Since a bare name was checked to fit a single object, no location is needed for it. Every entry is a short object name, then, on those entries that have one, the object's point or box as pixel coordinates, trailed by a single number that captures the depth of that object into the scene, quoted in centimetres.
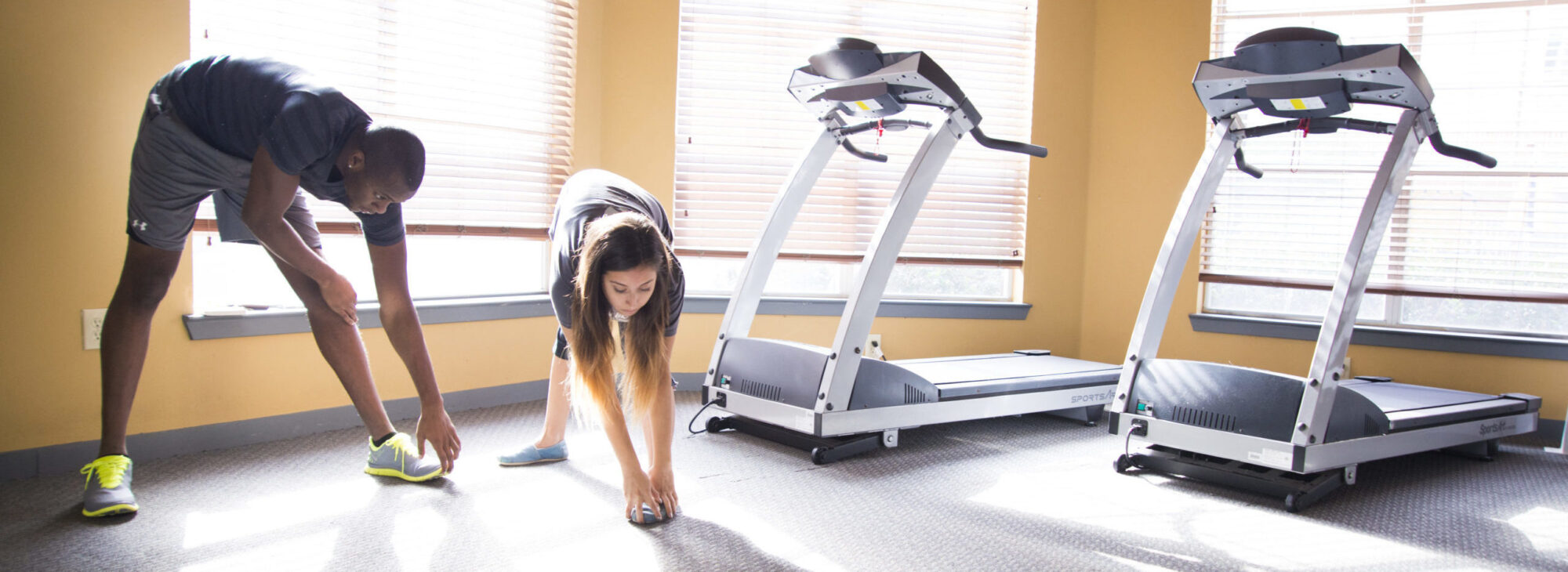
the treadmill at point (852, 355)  263
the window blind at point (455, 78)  271
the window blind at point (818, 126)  368
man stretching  166
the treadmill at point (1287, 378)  226
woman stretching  157
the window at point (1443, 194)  328
